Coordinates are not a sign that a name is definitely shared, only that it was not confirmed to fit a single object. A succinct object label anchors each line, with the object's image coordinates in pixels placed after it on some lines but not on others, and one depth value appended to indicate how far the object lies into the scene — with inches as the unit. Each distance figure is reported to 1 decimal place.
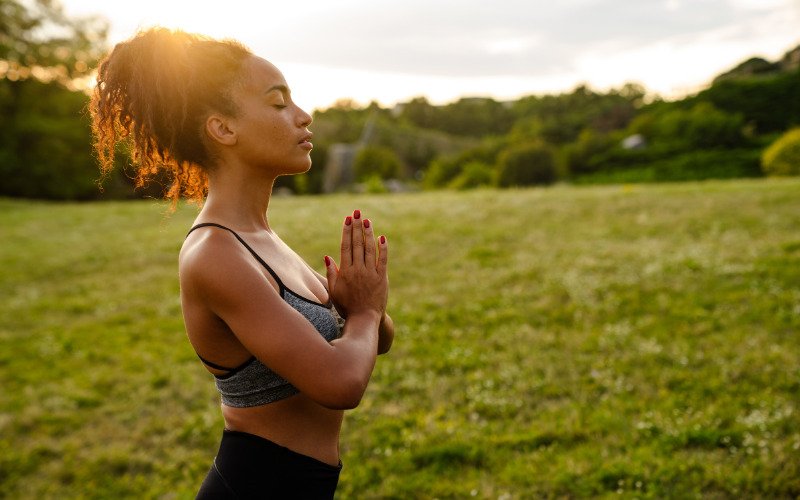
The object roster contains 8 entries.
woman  85.5
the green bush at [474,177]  2554.1
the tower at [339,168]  2541.8
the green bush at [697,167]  1626.5
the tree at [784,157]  1295.5
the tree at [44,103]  1644.9
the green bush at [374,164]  2410.2
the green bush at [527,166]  2288.3
